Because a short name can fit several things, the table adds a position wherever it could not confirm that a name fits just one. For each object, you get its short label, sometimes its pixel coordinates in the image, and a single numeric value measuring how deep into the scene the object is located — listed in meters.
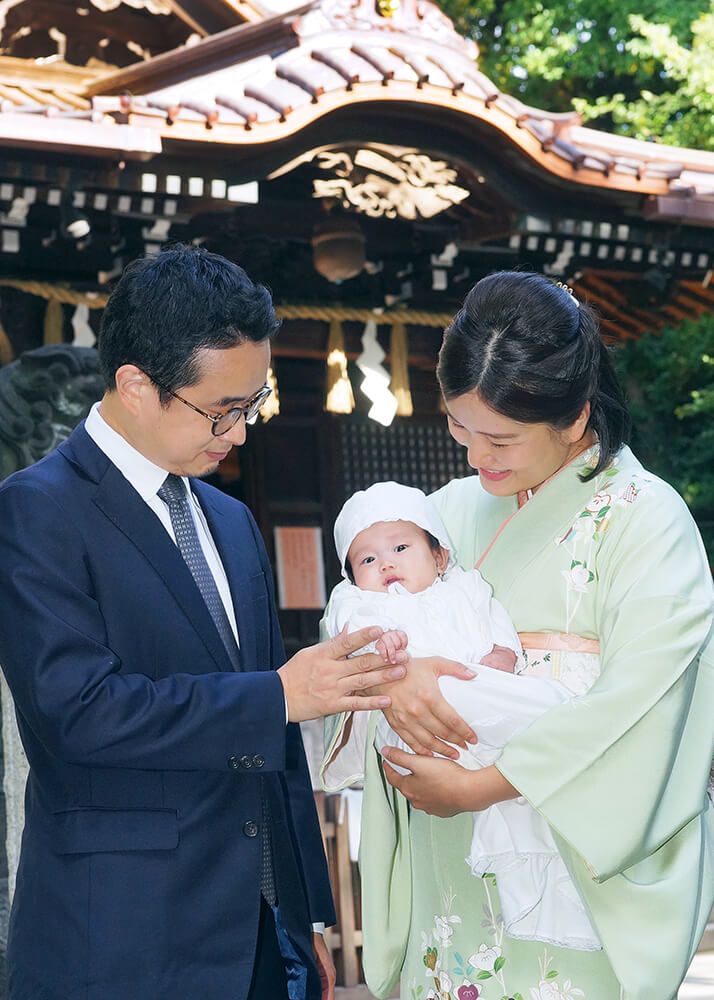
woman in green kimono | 2.44
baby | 2.53
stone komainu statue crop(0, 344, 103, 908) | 4.80
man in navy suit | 2.38
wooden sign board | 8.77
